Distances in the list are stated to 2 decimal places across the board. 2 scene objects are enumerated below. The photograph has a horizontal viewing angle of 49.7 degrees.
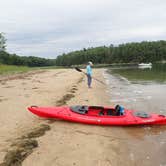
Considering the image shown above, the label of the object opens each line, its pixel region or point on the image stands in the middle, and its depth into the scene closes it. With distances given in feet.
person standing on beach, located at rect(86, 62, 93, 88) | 46.32
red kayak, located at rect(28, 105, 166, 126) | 21.52
